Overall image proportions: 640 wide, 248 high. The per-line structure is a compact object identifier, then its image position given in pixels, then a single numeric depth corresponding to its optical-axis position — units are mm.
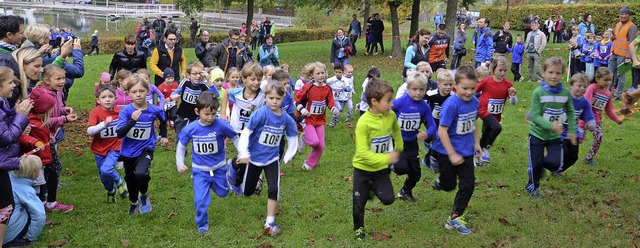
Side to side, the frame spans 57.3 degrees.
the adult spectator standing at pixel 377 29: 28188
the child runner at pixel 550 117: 7047
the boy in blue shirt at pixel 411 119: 7051
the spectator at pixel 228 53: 14875
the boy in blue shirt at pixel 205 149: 6508
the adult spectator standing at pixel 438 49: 13953
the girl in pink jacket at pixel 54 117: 7043
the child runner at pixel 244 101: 7887
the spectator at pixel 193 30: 36125
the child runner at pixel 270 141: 6523
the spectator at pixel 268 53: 16125
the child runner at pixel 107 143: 7262
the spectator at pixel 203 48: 15020
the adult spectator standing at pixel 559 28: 33719
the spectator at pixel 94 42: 34034
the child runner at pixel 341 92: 12781
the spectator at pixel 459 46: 19281
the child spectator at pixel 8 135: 5199
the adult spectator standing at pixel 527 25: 29838
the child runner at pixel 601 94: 8570
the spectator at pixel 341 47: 20031
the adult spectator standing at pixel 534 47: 18031
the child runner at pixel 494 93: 8914
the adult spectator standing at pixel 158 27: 32125
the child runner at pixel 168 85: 10977
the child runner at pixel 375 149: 5820
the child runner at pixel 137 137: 6812
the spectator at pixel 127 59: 12195
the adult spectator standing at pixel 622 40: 14781
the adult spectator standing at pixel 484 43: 18250
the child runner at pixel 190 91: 9516
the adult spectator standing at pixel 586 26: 23516
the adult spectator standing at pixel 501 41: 20250
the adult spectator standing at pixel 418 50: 12233
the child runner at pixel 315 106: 9445
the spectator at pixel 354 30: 30406
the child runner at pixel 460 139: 6359
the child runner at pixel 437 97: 7918
